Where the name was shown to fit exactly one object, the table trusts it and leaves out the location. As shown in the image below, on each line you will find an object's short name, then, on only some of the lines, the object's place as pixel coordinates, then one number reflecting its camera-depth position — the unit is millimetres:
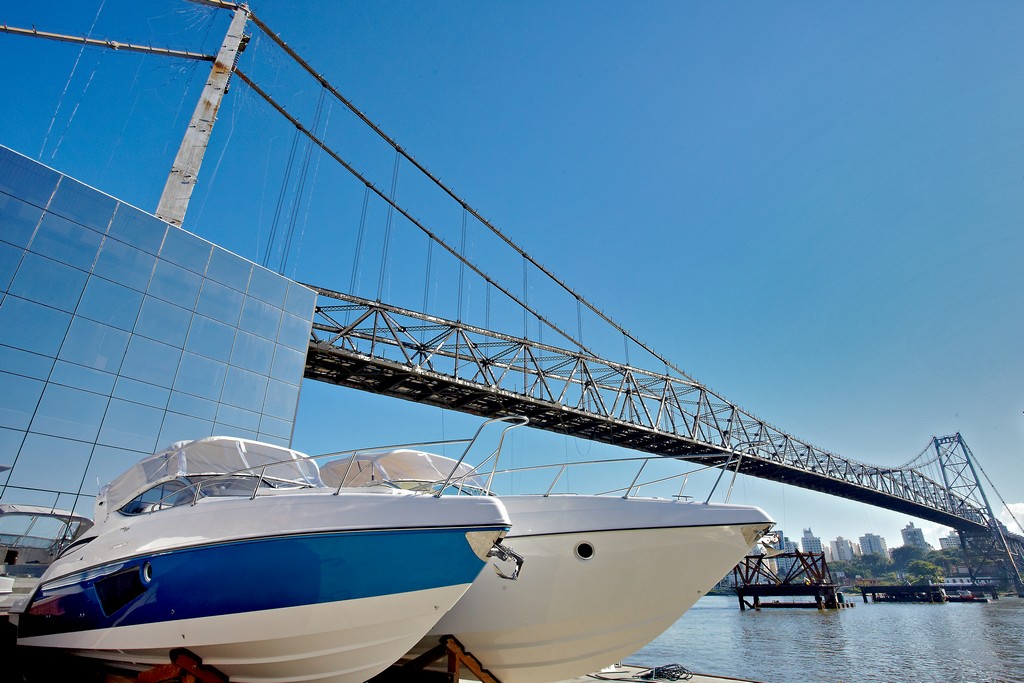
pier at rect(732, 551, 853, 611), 45094
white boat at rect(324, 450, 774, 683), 6121
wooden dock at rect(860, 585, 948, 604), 59719
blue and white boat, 4453
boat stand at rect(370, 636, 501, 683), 6215
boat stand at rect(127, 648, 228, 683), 4641
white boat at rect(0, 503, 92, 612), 10125
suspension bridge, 16531
